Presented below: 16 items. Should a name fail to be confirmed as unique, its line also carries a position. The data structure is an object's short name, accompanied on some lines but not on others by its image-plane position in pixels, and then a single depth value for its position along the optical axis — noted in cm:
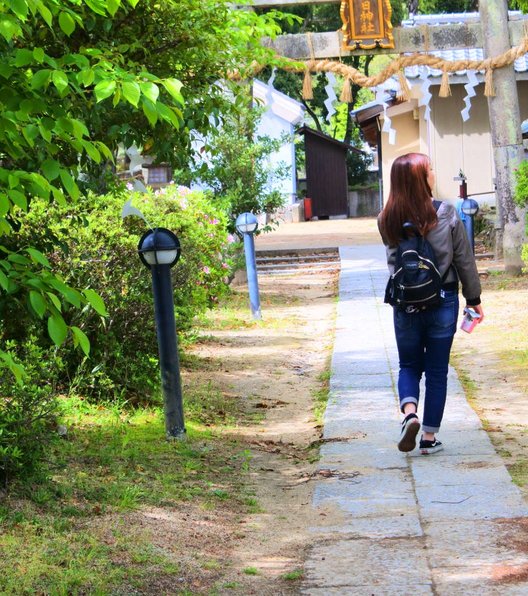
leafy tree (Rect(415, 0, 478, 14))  4091
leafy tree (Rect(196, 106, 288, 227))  1730
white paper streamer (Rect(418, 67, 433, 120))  2320
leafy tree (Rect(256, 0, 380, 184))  4294
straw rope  1756
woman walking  617
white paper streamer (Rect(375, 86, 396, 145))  2670
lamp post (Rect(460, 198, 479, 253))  1816
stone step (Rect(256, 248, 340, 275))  2128
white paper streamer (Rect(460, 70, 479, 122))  2047
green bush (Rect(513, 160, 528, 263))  1429
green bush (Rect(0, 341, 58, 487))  538
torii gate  1777
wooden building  4366
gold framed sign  1750
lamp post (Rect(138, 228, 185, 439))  681
